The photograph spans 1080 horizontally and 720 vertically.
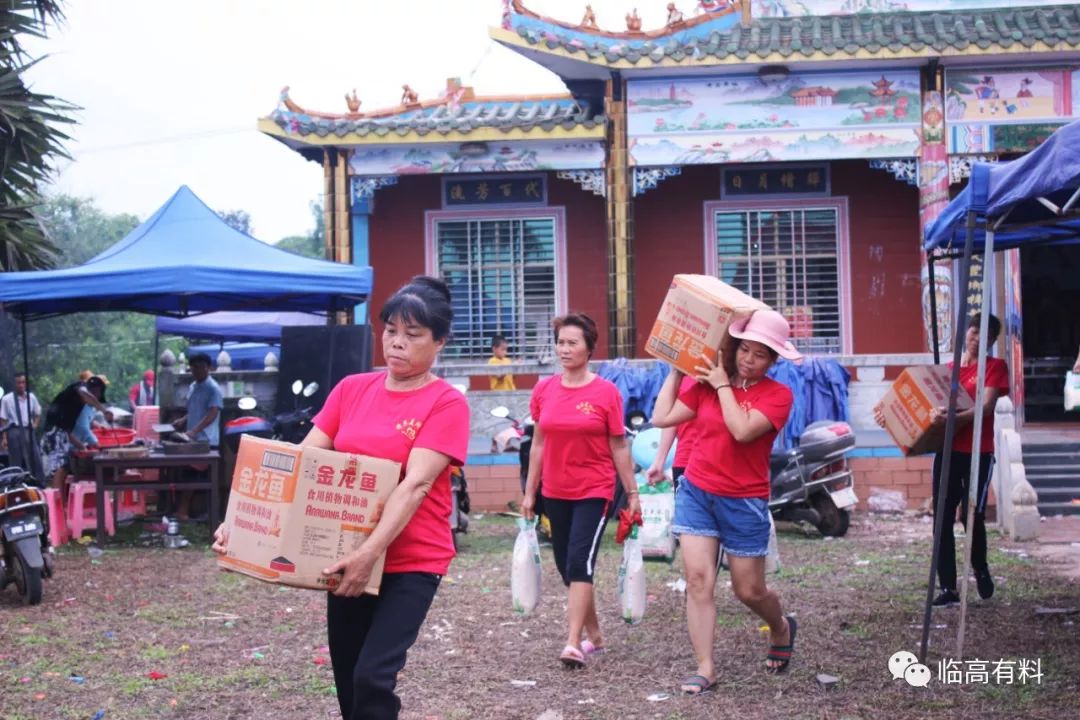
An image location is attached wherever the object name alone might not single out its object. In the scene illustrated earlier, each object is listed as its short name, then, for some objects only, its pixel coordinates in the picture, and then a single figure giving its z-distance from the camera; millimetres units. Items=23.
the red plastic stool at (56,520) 10820
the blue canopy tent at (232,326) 19422
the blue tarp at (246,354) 25750
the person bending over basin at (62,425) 11992
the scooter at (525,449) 10320
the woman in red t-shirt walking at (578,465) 6234
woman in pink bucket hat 5520
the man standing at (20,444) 10156
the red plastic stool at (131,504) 12352
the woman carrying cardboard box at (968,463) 7164
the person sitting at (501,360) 14977
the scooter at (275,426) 11320
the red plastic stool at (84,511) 11320
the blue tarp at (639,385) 12922
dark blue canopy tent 5531
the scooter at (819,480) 10680
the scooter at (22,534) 8086
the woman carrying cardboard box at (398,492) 3650
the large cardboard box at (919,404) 7133
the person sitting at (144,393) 21792
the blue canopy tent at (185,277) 10859
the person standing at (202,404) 12391
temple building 14156
